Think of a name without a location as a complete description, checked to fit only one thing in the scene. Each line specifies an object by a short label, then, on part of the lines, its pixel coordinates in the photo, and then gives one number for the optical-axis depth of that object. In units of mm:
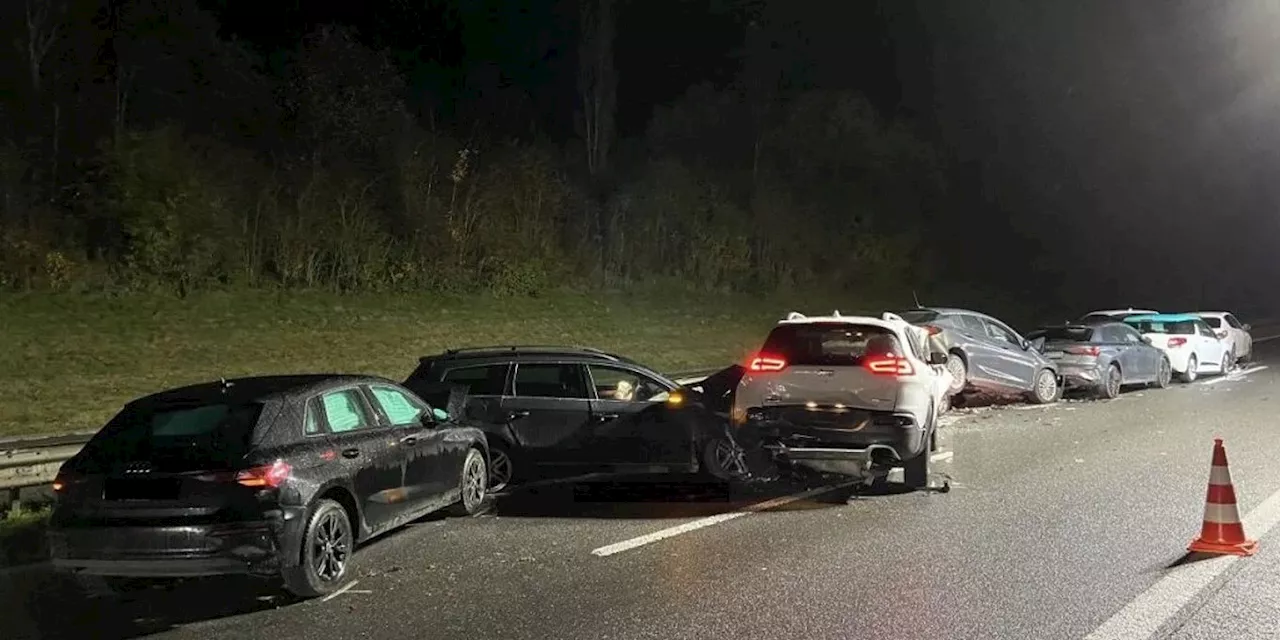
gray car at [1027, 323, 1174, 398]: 19047
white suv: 10117
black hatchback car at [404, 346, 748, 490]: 10820
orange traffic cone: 7758
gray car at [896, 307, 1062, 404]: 16625
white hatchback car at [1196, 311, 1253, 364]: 24641
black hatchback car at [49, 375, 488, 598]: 6727
